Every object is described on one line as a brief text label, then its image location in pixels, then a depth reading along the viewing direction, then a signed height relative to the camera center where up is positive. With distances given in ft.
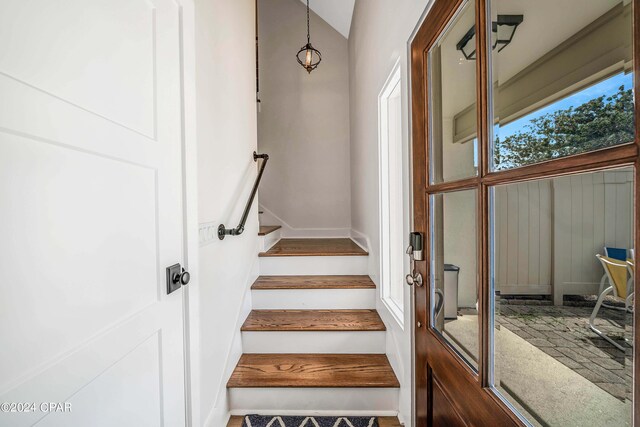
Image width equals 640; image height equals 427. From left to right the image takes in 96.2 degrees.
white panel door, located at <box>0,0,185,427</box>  1.60 +0.01
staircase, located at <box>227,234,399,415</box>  5.22 -2.73
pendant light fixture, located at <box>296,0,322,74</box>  9.59 +5.25
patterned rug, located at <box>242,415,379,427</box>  5.03 -3.72
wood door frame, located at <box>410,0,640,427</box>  1.41 +0.25
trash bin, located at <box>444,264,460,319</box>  3.09 -0.90
